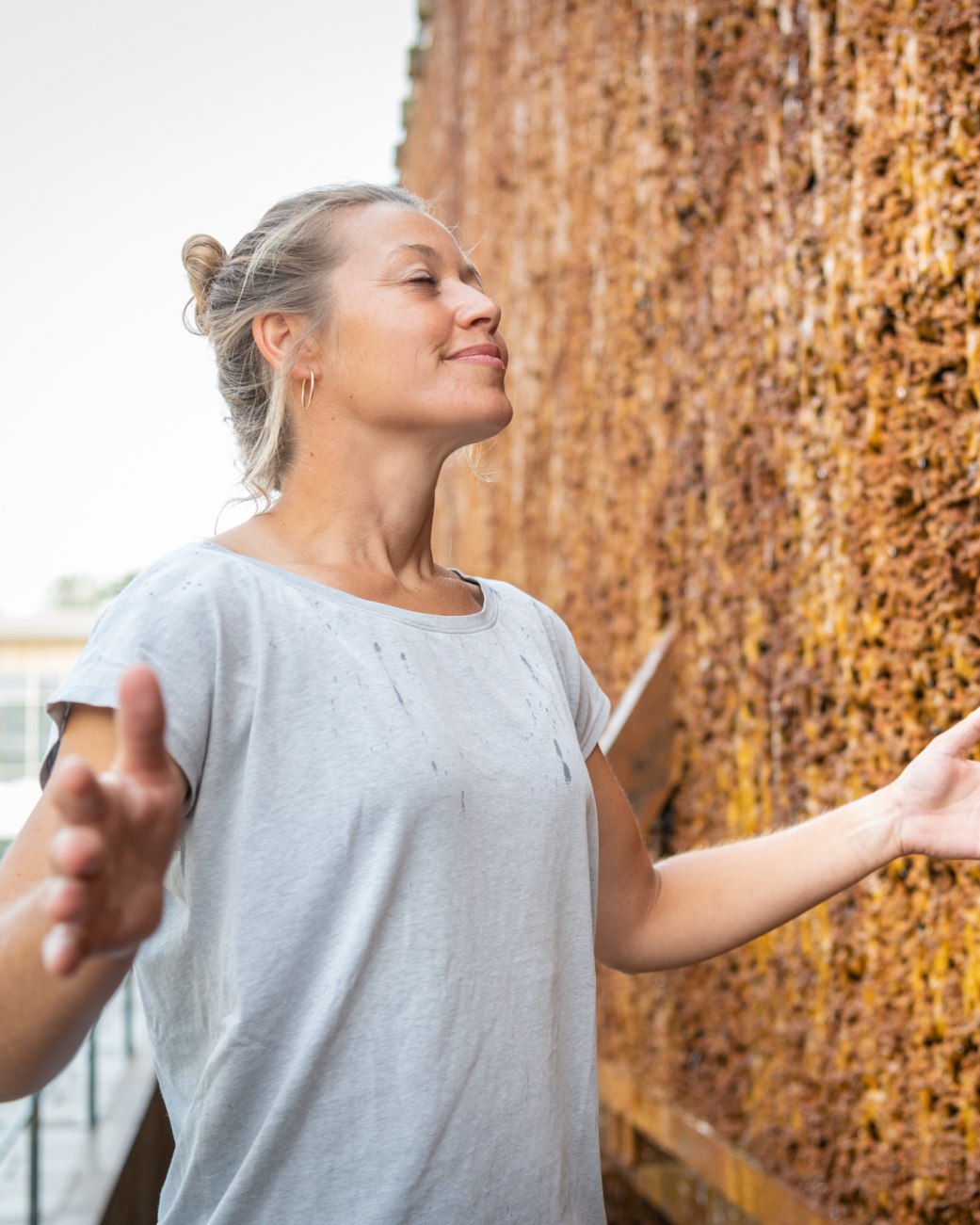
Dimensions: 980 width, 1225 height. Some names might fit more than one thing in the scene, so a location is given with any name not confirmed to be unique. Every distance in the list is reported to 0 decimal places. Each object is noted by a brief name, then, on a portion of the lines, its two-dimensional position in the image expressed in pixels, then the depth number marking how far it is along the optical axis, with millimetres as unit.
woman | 989
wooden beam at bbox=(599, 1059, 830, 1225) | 2211
